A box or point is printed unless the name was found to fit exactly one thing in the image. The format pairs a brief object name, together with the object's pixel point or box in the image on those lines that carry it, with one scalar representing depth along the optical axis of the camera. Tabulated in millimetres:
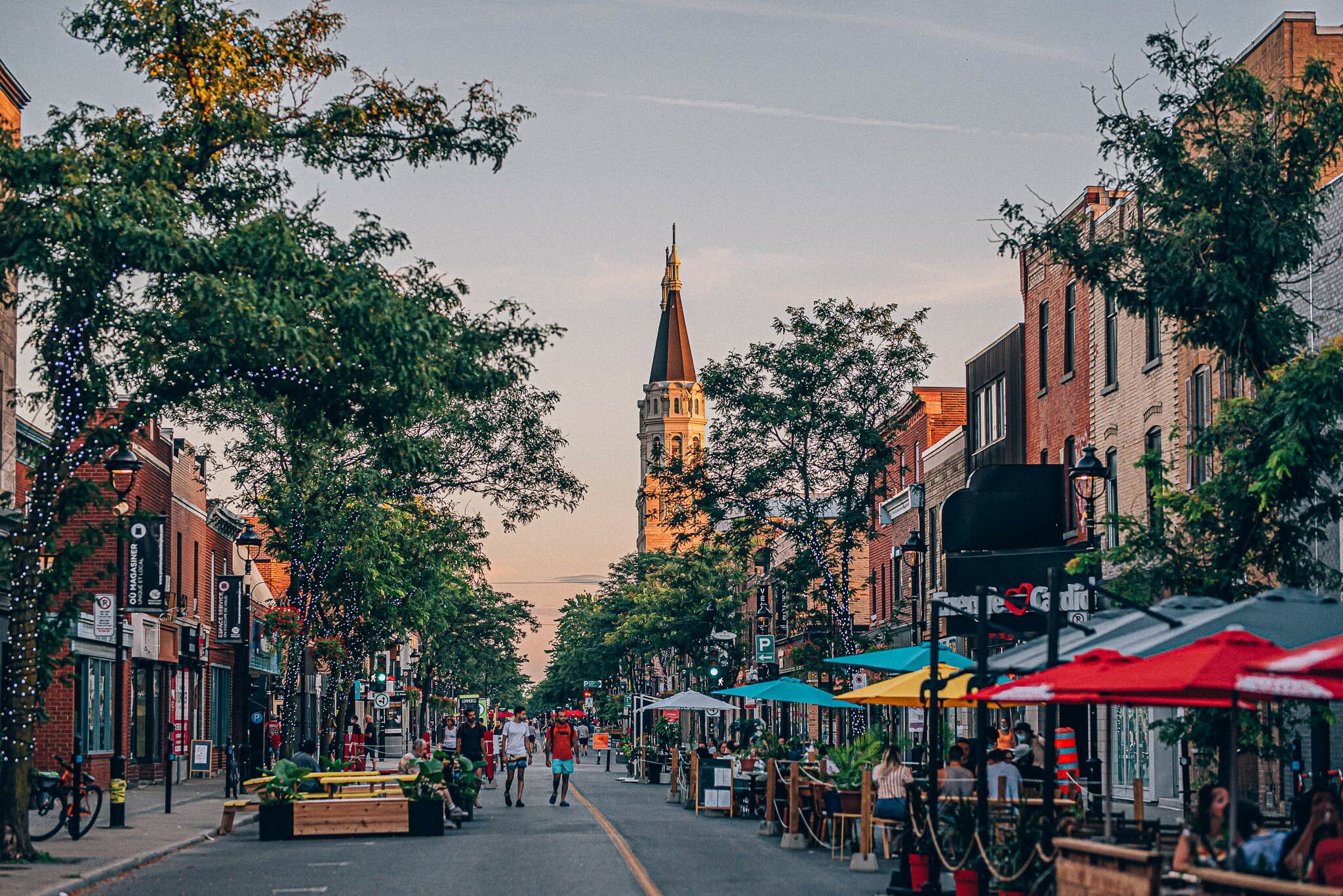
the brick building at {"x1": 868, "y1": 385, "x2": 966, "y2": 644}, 51312
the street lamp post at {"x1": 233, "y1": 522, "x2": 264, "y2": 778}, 36625
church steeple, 197250
